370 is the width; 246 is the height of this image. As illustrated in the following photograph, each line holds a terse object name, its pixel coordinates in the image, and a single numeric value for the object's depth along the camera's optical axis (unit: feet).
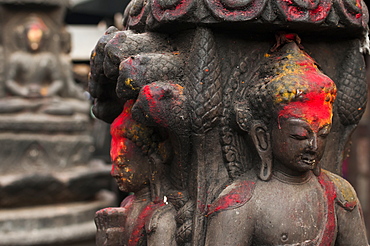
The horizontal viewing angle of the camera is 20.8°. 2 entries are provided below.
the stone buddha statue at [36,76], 15.23
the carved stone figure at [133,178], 4.78
